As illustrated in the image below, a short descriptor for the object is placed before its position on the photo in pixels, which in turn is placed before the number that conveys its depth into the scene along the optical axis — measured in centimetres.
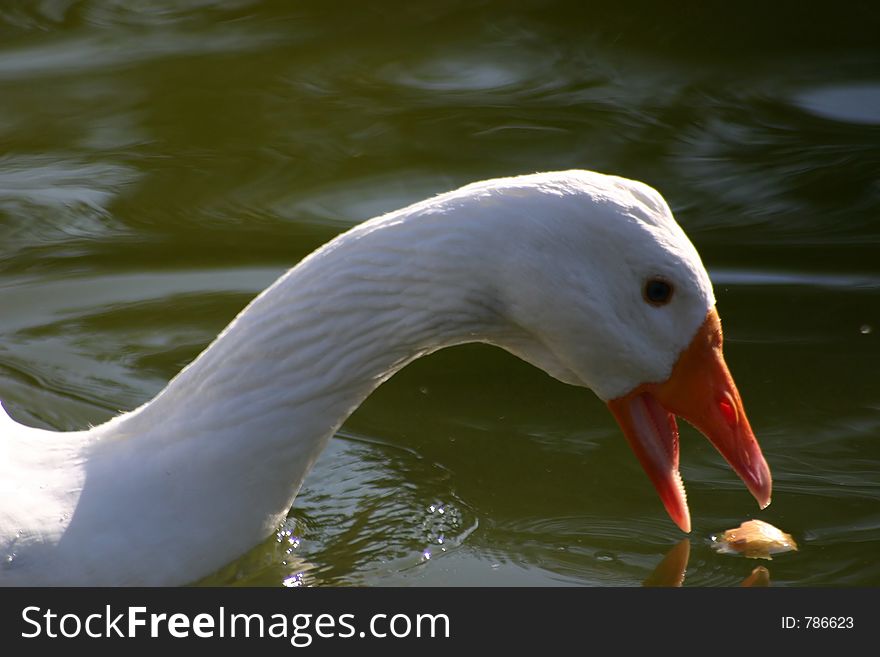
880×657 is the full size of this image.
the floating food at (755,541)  920
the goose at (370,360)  743
